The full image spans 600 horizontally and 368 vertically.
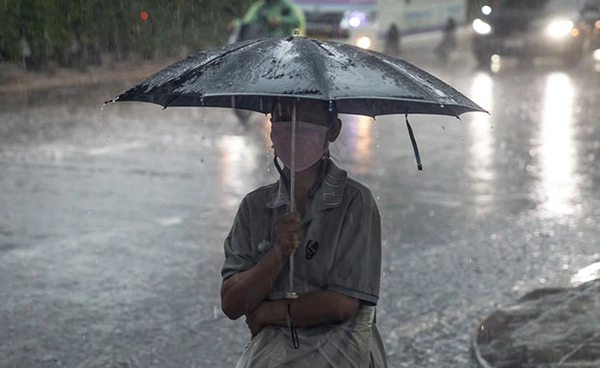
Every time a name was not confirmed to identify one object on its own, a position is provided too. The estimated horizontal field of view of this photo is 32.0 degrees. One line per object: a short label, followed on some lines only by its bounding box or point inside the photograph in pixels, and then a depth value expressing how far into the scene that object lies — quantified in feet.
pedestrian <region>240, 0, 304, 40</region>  44.32
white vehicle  78.69
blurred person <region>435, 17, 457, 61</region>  100.62
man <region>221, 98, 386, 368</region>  9.68
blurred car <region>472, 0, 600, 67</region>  84.69
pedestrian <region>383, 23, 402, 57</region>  89.92
